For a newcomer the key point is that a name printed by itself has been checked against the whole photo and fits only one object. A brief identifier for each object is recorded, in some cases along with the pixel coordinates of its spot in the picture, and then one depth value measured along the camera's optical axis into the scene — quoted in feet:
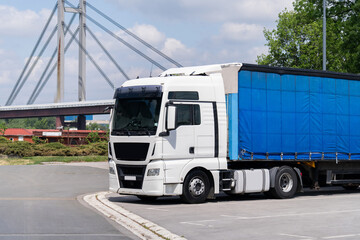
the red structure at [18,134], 378.88
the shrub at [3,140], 226.50
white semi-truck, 49.39
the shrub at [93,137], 273.46
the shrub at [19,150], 194.39
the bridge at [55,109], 293.41
